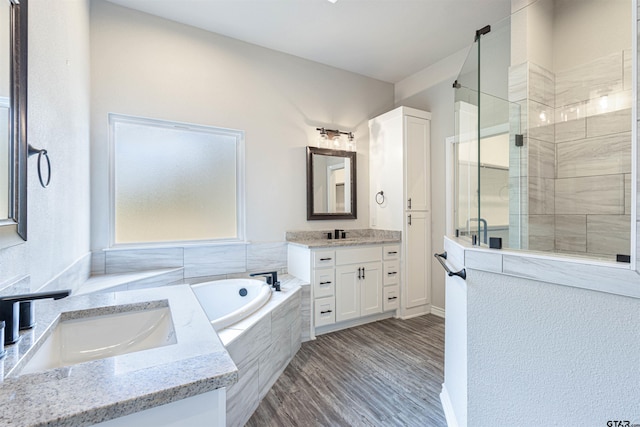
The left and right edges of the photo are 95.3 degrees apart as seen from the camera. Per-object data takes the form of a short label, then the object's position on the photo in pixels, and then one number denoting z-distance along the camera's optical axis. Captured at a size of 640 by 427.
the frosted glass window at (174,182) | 2.61
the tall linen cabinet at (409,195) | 3.40
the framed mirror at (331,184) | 3.45
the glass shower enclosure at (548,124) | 1.94
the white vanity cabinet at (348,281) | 2.92
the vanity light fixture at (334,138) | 3.52
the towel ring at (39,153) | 1.17
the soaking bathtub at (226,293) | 2.60
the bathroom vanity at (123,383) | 0.54
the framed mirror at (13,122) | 0.99
